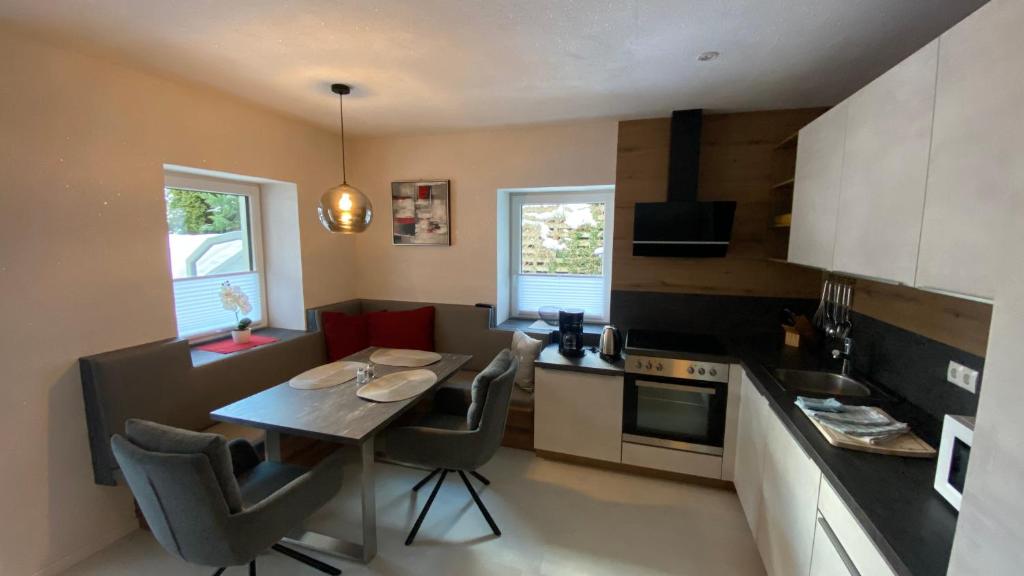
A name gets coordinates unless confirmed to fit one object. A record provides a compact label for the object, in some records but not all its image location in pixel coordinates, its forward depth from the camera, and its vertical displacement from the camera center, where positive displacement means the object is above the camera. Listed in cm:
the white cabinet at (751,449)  195 -102
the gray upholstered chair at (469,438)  204 -97
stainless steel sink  205 -69
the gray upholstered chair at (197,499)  134 -89
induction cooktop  248 -60
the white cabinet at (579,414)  263 -110
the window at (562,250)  338 -1
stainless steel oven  242 -95
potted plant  280 -43
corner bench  193 -79
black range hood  265 +23
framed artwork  346 +29
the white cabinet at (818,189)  182 +31
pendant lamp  215 +19
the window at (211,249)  262 -4
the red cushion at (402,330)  331 -69
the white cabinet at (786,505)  140 -97
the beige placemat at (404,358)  257 -73
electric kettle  274 -64
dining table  173 -77
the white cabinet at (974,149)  91 +26
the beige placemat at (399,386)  204 -74
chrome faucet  213 -54
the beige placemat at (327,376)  221 -75
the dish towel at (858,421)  138 -61
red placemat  266 -69
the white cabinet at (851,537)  101 -78
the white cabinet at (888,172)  125 +28
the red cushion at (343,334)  322 -71
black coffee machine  285 -60
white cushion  297 -81
